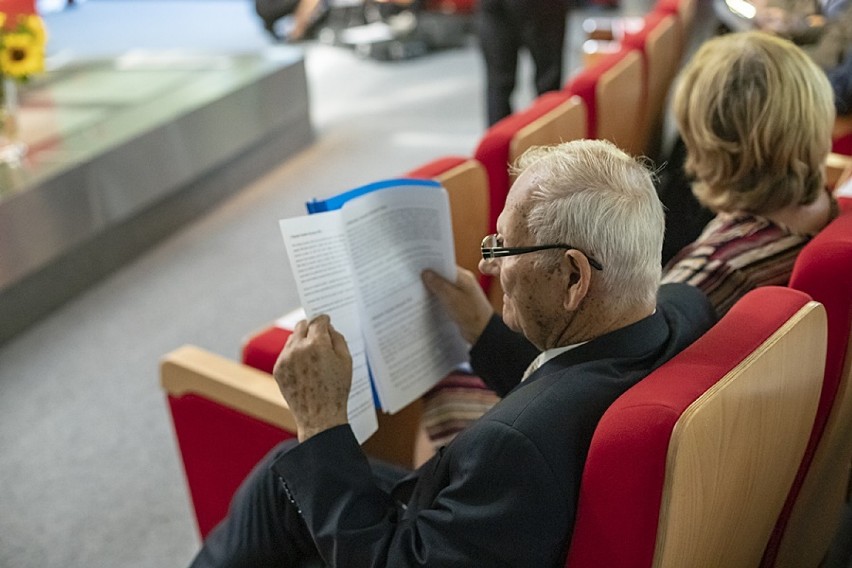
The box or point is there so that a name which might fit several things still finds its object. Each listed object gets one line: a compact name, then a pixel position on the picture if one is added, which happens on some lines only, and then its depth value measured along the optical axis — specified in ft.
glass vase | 10.81
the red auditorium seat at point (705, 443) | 3.13
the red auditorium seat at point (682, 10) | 12.96
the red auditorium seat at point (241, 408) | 5.44
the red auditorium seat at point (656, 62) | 10.67
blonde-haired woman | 5.11
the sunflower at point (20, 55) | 10.55
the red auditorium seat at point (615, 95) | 8.62
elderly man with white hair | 3.43
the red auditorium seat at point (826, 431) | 4.33
